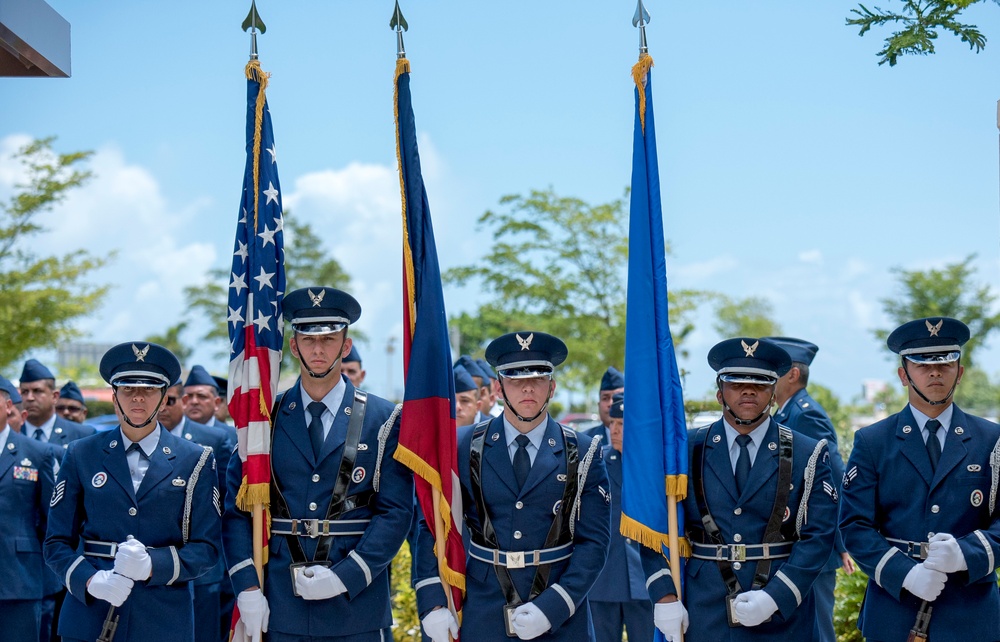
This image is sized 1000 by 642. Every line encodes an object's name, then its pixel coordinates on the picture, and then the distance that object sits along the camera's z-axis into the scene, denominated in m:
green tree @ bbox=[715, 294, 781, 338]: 58.15
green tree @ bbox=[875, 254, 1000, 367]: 44.00
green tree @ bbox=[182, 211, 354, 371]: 52.94
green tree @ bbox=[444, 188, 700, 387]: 26.95
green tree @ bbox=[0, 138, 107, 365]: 24.06
